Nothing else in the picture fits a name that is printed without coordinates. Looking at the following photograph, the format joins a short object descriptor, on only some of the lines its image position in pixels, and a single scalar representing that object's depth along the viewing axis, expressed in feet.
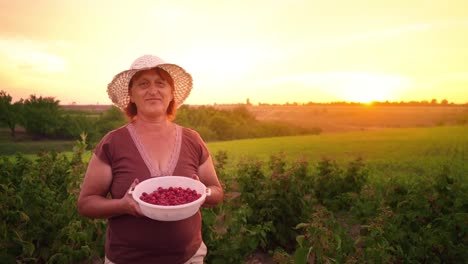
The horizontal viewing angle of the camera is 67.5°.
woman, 6.77
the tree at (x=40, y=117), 101.37
